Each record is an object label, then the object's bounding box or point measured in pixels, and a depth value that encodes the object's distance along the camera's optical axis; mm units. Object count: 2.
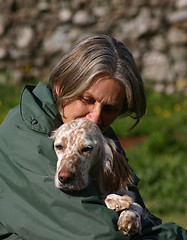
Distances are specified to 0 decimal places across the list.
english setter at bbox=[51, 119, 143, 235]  5391
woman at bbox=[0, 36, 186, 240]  5312
